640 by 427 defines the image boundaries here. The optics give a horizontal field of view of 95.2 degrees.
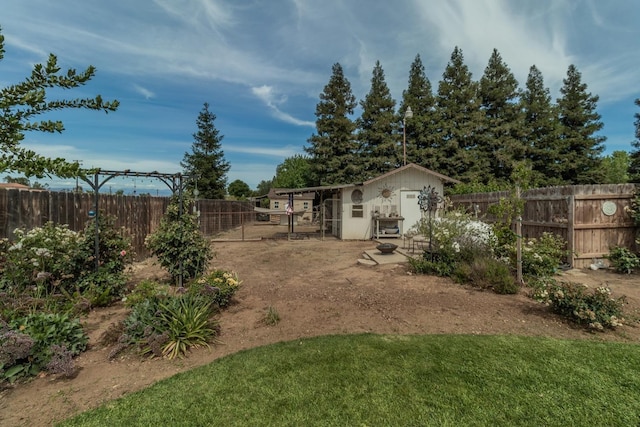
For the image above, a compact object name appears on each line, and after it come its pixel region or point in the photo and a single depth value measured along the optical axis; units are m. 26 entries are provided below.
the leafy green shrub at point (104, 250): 5.07
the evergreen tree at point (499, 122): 23.39
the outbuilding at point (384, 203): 14.20
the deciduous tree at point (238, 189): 62.99
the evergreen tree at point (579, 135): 23.08
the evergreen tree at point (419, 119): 25.20
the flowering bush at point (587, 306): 3.77
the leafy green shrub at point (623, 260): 6.79
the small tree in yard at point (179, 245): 5.80
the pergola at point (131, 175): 5.17
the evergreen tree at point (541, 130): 23.48
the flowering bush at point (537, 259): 6.07
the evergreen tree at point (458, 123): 23.84
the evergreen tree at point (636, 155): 20.81
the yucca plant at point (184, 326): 3.36
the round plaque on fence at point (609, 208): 7.21
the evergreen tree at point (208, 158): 32.66
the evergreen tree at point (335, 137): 28.33
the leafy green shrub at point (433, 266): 6.58
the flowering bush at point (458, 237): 6.81
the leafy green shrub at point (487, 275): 5.31
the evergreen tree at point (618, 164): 37.62
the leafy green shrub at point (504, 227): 5.81
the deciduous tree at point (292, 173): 48.84
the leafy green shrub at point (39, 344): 2.76
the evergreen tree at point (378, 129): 27.62
